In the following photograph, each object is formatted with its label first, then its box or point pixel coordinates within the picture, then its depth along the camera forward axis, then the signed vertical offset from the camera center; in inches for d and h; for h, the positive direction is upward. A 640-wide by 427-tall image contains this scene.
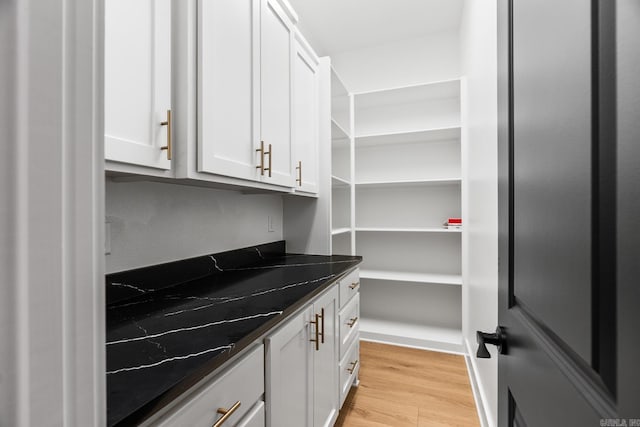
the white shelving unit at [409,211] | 109.1 +0.5
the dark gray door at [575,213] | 13.3 -0.1
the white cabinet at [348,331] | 68.9 -29.8
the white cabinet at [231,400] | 24.5 -17.5
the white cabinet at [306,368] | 38.1 -24.0
